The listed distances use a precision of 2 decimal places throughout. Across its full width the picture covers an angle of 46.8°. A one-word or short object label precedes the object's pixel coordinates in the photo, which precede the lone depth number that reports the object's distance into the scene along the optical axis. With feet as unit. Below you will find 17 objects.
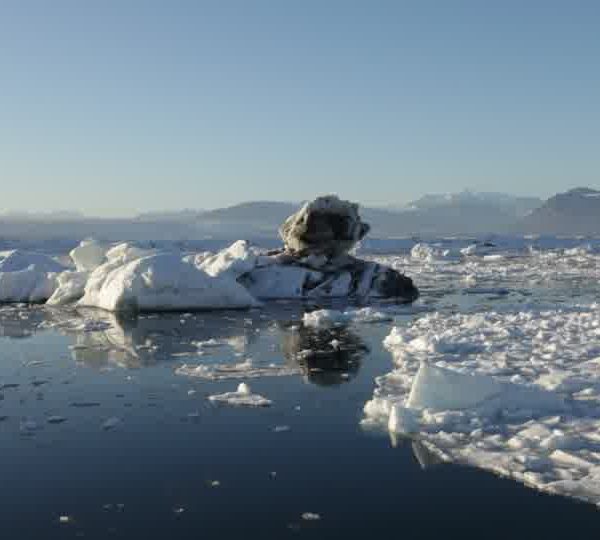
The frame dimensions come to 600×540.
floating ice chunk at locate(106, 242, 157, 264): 58.80
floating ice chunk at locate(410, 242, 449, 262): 138.00
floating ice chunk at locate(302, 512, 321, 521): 14.44
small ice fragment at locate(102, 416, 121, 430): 20.66
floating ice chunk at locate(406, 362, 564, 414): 21.02
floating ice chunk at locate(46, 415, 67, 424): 21.18
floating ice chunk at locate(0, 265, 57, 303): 61.00
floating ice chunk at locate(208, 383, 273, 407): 23.09
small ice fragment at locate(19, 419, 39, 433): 20.32
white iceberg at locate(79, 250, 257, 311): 50.24
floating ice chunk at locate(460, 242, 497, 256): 158.30
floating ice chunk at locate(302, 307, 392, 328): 43.20
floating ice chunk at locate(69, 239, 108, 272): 66.54
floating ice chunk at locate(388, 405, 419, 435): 19.70
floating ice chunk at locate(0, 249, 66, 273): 70.49
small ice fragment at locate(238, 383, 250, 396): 24.29
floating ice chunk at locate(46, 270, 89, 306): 57.47
